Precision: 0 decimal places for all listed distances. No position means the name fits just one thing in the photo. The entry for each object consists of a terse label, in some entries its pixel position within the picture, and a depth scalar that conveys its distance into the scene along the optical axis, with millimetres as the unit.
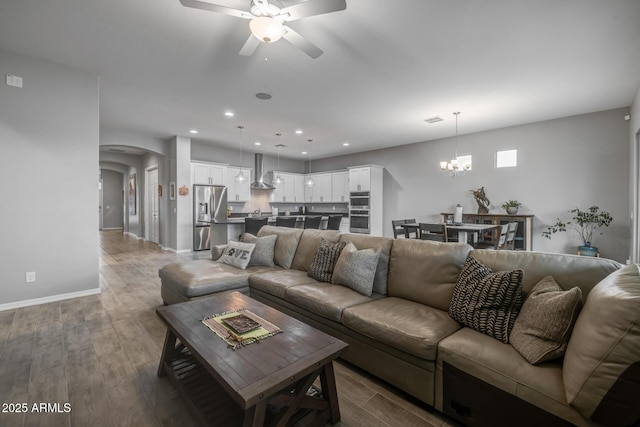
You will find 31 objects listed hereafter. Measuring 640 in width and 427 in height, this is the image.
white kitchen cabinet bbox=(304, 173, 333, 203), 9141
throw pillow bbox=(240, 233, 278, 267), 3521
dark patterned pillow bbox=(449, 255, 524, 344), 1660
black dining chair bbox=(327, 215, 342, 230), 6308
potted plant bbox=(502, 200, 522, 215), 5594
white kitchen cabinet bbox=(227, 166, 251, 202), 8016
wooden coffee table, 1272
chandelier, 5120
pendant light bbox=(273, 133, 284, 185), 7770
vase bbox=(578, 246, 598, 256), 4715
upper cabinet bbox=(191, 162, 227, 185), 7301
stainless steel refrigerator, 7270
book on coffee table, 1704
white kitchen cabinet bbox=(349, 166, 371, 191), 7773
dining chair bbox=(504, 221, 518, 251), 4417
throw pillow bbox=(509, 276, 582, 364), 1381
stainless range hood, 8578
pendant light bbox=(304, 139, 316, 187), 7273
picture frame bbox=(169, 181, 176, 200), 7103
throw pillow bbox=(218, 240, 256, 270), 3400
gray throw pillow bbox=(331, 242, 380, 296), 2461
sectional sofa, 1102
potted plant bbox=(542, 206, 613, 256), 4777
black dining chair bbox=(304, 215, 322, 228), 5547
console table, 5445
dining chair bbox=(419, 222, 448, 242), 4352
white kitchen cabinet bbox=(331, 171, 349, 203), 8594
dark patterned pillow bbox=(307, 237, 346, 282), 2805
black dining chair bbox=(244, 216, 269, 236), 5418
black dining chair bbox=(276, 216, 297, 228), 5414
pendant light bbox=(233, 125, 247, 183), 7066
